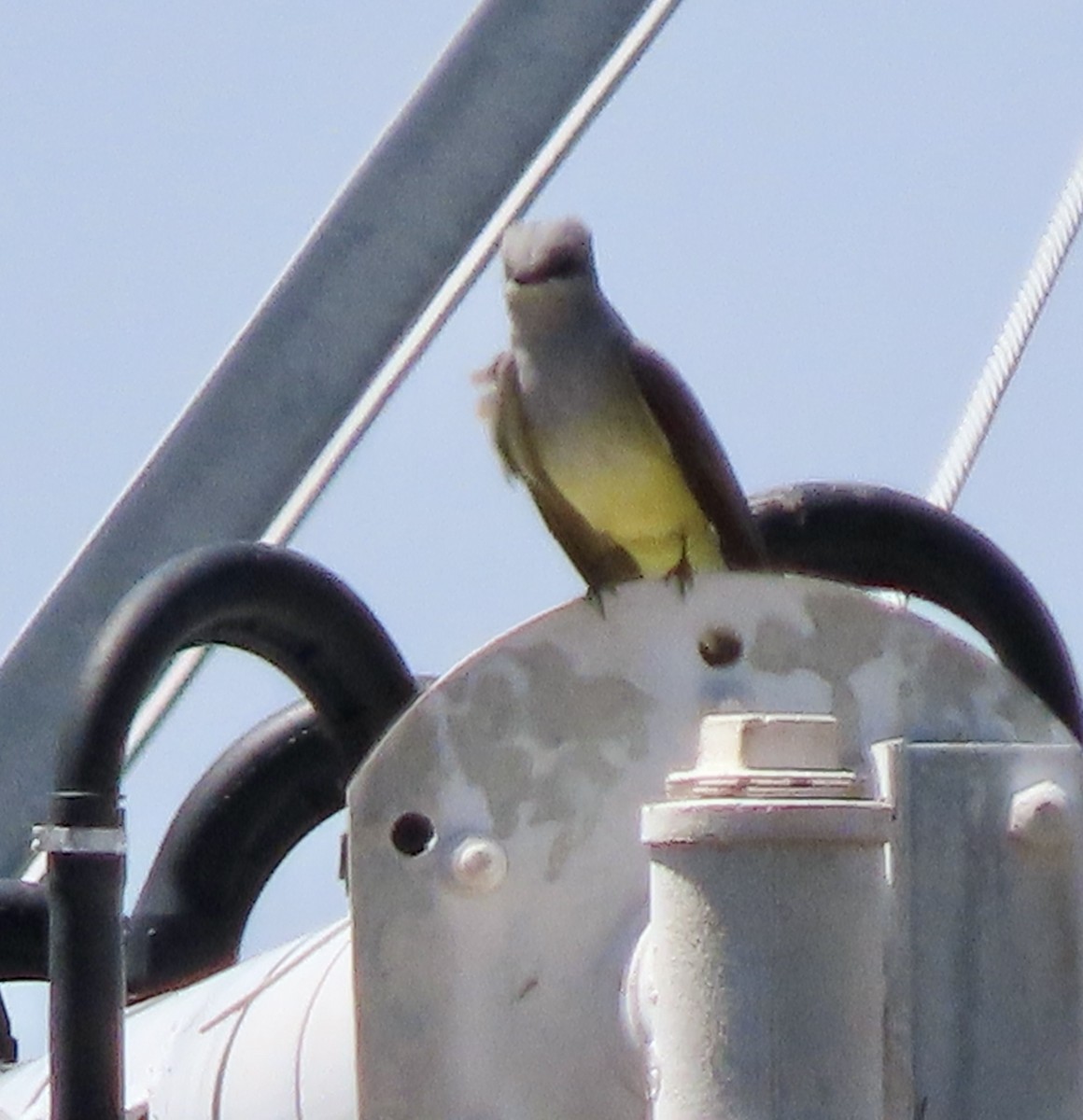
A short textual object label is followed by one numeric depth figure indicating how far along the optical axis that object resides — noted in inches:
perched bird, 239.8
